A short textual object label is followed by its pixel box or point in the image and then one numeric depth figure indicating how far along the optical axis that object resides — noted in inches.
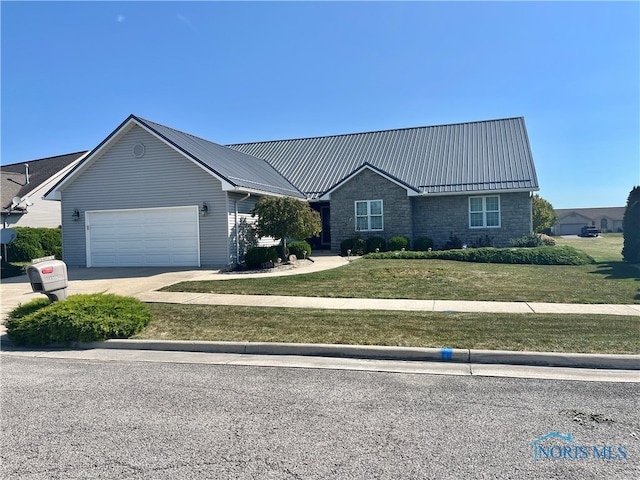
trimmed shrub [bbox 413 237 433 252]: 856.9
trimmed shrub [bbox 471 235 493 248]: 863.1
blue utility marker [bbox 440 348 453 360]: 260.4
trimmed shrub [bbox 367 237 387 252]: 852.0
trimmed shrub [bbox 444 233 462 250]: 876.6
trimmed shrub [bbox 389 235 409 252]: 839.7
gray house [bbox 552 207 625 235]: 3316.9
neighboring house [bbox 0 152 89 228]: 1095.2
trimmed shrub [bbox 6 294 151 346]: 309.1
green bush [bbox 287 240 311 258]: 778.8
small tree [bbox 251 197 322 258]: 682.8
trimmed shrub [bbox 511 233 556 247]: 822.5
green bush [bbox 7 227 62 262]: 971.9
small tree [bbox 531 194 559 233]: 1483.8
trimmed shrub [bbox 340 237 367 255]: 843.4
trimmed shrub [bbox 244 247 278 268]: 667.4
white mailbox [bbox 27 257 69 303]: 323.3
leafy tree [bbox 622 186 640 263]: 685.9
